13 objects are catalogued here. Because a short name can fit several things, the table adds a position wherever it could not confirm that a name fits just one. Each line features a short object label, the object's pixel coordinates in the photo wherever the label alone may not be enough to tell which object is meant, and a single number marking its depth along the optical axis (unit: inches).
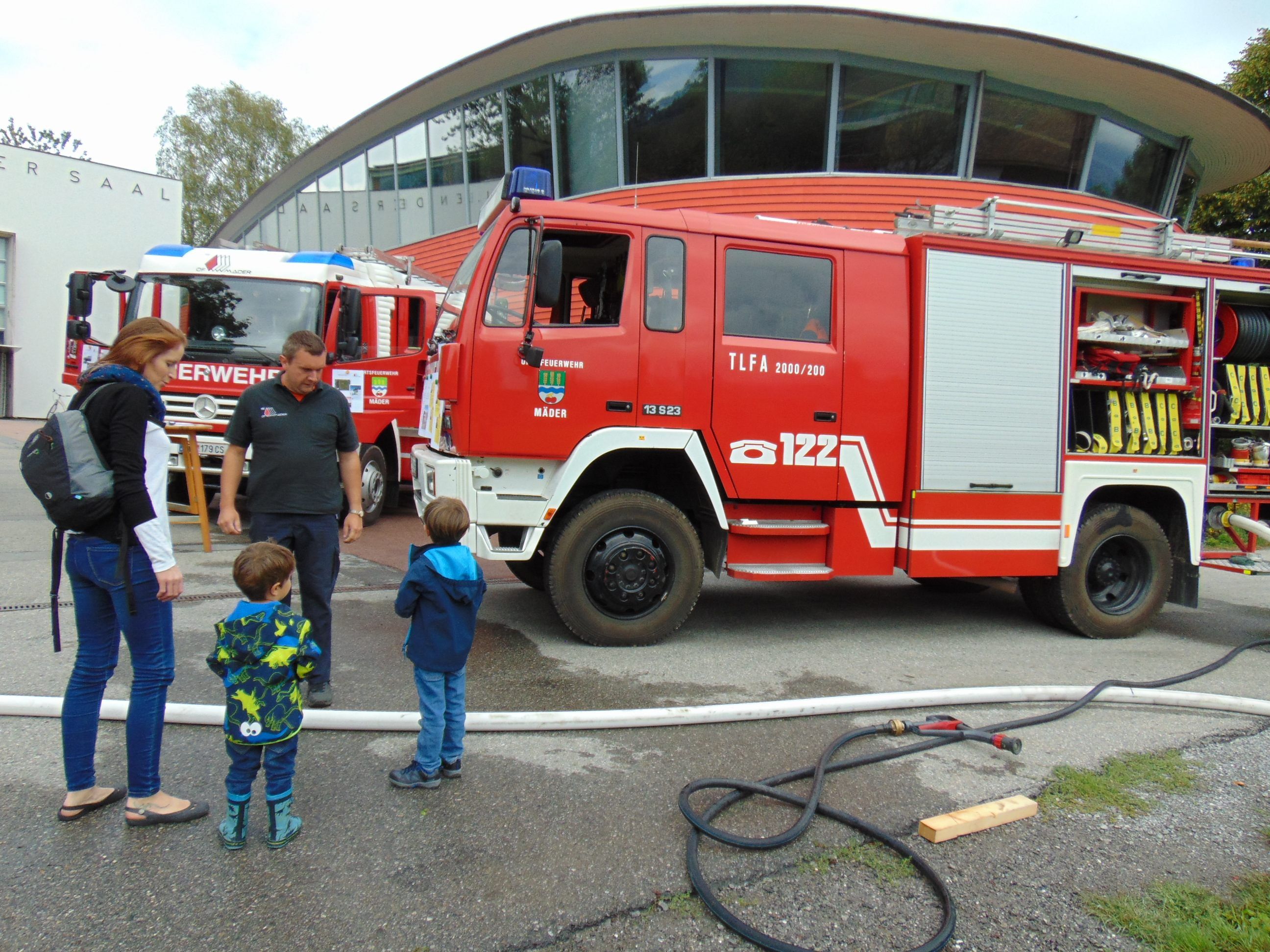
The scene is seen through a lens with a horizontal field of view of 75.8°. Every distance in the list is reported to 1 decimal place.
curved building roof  502.3
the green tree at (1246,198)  683.4
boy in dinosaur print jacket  105.6
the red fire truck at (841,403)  198.1
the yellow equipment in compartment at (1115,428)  236.7
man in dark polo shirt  153.9
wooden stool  307.4
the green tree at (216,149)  1557.6
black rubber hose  94.6
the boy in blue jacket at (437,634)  126.3
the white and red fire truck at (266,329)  340.2
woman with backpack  107.7
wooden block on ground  118.6
